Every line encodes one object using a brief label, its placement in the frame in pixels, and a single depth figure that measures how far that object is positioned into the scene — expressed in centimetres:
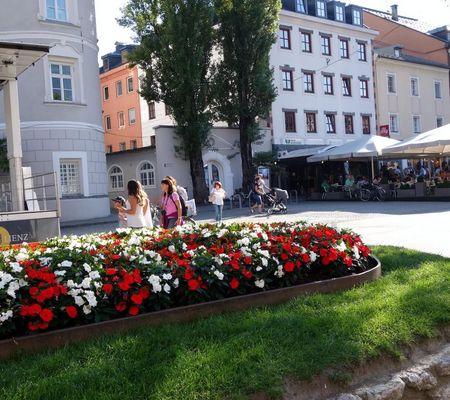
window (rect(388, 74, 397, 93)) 4641
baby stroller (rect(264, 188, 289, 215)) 2312
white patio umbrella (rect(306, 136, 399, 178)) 2970
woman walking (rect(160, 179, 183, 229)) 1060
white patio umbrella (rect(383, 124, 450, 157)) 2566
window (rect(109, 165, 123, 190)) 3703
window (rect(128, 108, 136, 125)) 5012
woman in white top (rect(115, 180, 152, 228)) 955
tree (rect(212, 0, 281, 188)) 3209
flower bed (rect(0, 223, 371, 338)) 445
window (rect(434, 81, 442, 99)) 5016
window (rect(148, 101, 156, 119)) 4766
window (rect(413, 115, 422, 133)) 4772
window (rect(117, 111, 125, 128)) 5162
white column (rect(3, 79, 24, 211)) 1287
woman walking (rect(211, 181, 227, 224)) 1998
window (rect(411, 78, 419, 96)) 4804
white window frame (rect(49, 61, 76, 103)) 2442
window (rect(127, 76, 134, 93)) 4988
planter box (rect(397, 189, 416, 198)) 2825
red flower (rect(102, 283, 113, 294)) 460
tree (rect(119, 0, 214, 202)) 3012
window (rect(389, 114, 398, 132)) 4588
